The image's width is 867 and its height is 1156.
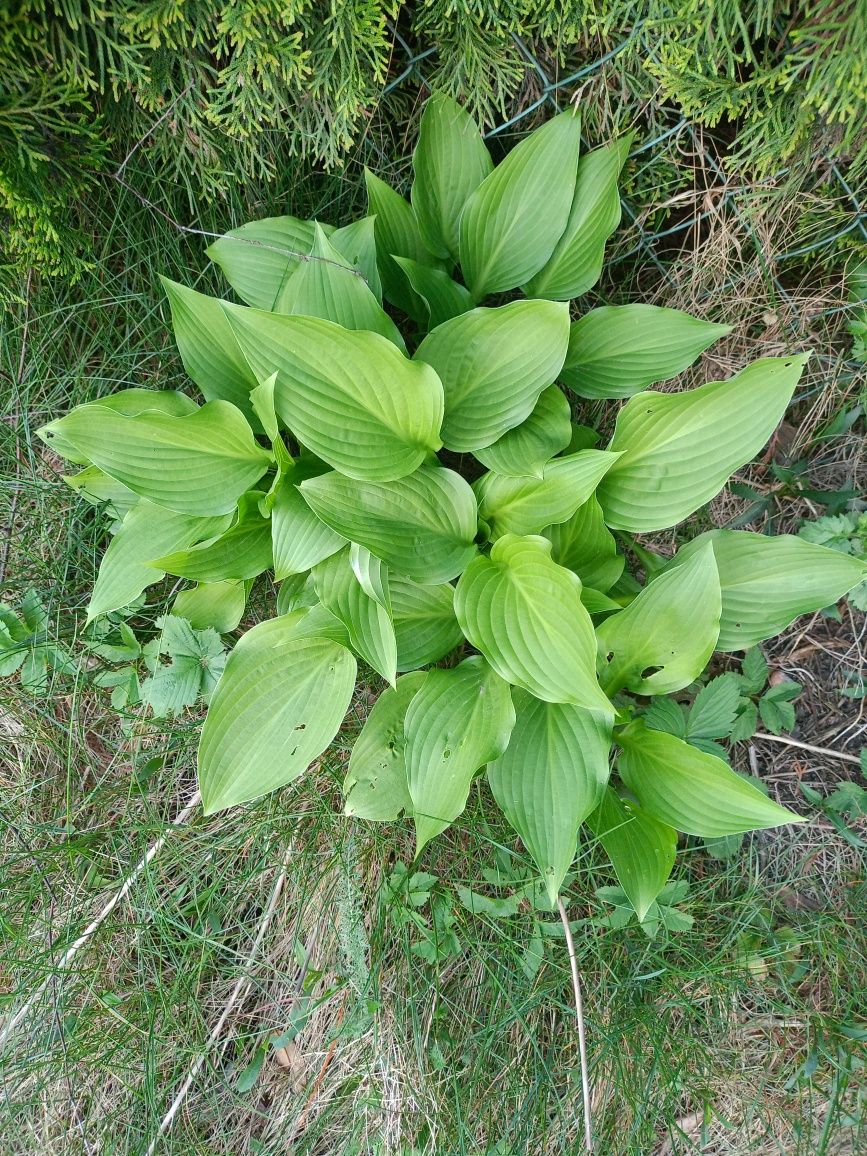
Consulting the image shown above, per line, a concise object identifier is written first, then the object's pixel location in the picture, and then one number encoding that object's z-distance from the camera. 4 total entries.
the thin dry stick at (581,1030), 1.46
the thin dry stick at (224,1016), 1.62
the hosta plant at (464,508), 1.16
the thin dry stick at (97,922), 1.60
